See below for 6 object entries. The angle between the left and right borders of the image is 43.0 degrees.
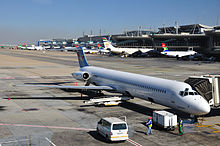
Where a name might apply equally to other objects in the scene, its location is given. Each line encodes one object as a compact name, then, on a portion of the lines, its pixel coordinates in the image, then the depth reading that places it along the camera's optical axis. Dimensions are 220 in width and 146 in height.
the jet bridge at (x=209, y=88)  24.58
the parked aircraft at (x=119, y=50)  135.75
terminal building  120.50
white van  18.61
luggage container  21.53
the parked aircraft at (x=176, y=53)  114.19
